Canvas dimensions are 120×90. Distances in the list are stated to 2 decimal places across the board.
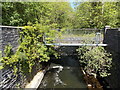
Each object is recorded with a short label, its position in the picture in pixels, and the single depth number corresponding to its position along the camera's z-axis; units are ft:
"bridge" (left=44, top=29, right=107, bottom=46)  19.10
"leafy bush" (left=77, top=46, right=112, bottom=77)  15.38
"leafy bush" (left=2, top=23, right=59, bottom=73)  11.10
